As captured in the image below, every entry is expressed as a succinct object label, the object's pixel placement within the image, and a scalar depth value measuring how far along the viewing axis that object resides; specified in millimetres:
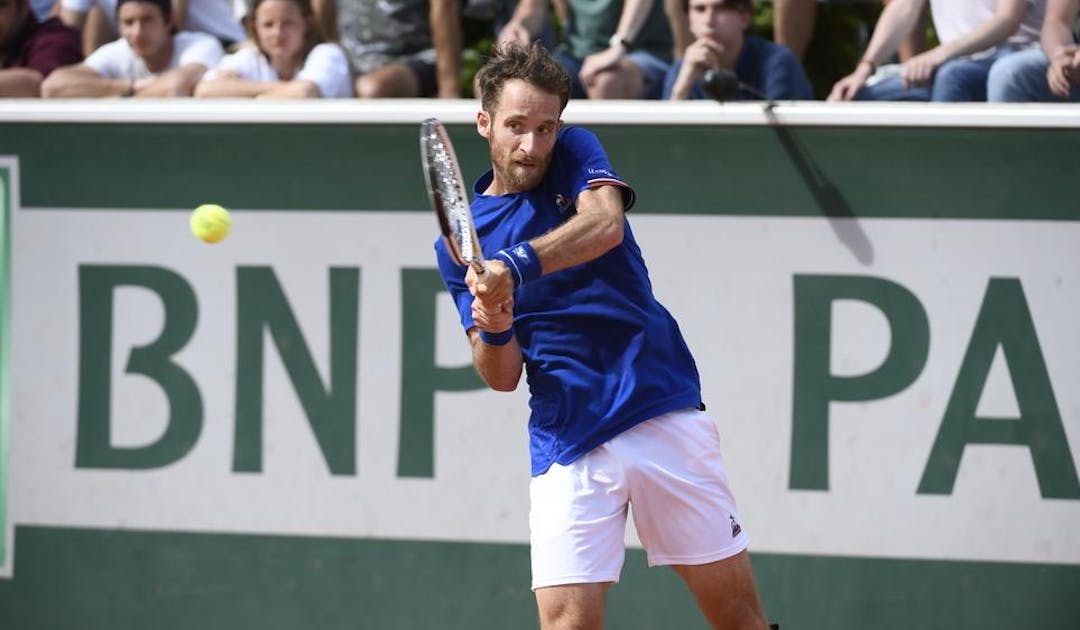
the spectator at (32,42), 12992
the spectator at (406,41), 12750
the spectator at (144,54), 12516
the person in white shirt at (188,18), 13703
